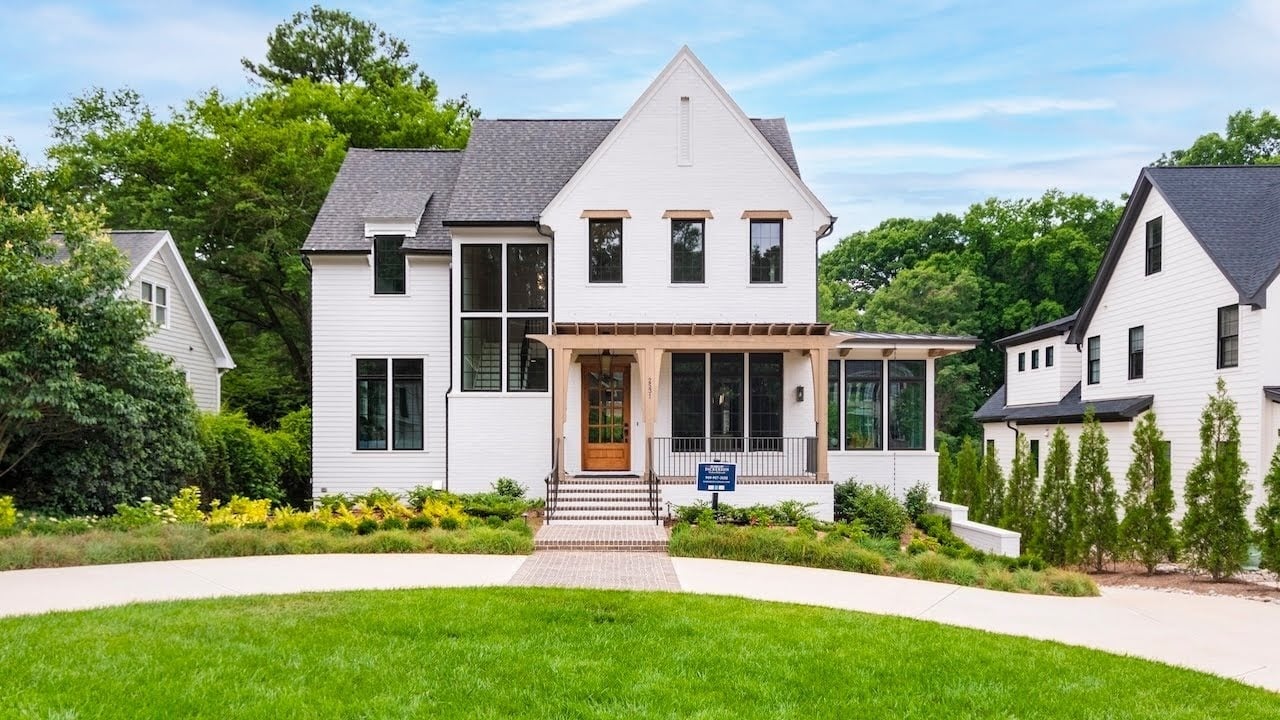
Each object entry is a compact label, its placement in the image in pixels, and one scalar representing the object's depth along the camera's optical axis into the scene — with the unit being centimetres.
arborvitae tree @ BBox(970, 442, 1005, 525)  1925
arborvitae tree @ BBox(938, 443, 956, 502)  2408
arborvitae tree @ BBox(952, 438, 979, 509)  2100
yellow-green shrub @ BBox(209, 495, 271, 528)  1338
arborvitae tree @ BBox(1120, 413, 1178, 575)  1366
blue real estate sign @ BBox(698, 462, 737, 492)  1477
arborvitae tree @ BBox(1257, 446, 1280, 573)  1225
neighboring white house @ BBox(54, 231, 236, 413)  2116
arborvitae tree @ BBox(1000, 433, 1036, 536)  1656
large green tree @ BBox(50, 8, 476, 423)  2861
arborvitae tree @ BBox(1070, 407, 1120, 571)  1416
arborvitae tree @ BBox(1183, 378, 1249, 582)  1283
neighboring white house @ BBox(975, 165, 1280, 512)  1714
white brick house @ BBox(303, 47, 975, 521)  1872
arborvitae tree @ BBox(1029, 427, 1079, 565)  1552
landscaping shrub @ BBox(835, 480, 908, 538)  1608
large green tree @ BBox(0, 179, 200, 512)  1438
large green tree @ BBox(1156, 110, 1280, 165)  4069
